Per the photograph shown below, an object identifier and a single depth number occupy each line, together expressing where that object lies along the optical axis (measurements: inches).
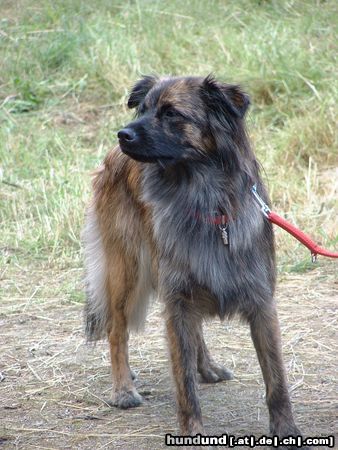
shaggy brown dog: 322.6
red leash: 332.9
